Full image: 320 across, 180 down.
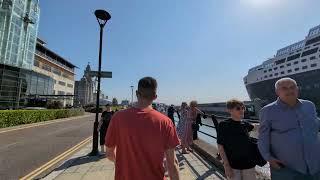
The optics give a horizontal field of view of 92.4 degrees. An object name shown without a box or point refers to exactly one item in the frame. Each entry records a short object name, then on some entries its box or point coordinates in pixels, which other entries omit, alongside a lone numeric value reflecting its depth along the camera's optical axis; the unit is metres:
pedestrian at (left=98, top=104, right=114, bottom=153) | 5.11
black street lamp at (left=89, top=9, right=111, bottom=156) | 5.08
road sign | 5.74
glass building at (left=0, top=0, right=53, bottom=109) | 21.09
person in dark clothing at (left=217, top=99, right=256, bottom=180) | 1.87
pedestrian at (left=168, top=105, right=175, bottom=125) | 7.30
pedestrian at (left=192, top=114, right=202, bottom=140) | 4.93
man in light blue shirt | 1.49
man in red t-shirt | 1.29
